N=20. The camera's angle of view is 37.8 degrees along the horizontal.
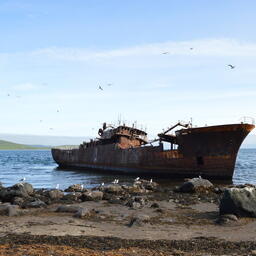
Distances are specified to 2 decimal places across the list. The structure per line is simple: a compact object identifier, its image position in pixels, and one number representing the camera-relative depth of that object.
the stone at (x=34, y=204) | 19.50
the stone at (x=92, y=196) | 22.44
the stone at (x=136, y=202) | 19.97
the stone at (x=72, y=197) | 22.66
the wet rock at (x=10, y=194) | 22.11
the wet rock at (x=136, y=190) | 26.19
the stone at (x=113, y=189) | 25.64
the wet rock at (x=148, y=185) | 28.01
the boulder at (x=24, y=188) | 23.25
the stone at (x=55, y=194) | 23.31
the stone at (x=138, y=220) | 14.94
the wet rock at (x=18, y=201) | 20.49
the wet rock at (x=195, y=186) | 25.81
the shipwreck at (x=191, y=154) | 36.50
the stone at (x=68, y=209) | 17.67
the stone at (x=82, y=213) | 16.41
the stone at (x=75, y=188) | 27.70
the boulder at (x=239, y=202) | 16.36
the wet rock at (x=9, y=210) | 17.07
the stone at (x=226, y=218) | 15.45
